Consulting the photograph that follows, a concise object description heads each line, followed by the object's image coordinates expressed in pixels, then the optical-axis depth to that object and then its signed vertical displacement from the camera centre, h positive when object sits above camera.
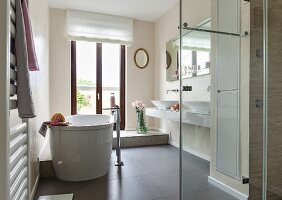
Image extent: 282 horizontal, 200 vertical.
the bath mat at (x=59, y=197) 2.00 -0.93
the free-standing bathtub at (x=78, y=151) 2.39 -0.60
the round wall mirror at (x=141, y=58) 4.83 +0.92
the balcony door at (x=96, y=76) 4.50 +0.48
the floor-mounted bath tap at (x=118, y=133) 3.00 -0.50
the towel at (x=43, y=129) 2.32 -0.34
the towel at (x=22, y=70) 1.09 +0.14
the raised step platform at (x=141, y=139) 3.99 -0.78
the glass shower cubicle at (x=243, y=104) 1.89 -0.05
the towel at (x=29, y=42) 1.24 +0.33
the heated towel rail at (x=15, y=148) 1.06 -0.27
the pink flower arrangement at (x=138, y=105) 4.39 -0.15
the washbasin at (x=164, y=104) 3.68 -0.10
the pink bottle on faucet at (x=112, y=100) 4.65 -0.04
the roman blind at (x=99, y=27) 4.25 +1.46
